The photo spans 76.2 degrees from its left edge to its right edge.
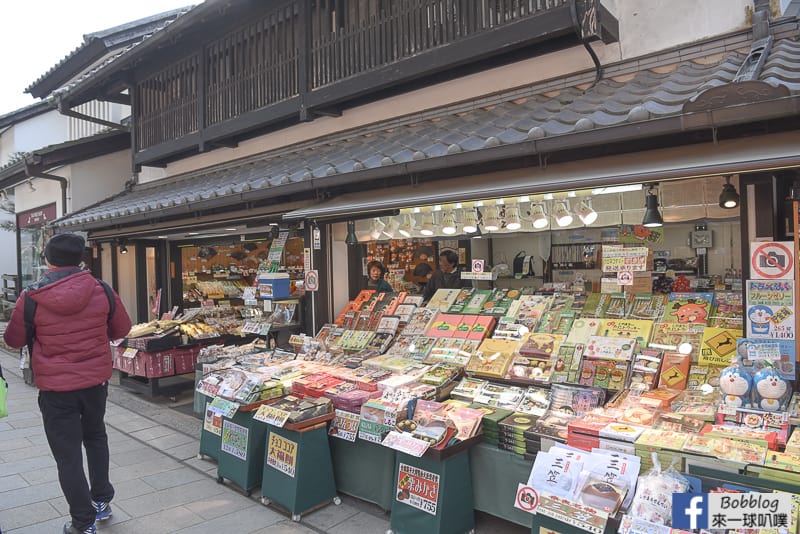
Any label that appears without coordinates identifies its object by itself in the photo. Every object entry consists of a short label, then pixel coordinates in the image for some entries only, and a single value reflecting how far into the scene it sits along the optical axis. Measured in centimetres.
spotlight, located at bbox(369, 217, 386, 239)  702
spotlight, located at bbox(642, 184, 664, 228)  461
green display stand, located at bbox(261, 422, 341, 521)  465
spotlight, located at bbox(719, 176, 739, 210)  431
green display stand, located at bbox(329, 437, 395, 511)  466
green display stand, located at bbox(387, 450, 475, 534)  402
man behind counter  803
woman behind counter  790
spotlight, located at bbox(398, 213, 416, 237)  672
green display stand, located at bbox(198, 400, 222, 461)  596
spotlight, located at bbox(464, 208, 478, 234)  618
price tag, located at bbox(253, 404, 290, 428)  465
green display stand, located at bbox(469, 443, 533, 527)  411
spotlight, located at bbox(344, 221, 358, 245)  724
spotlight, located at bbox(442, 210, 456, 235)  637
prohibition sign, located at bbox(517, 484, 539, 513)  320
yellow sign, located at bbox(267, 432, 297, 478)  470
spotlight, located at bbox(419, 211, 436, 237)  657
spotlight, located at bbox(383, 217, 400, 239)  689
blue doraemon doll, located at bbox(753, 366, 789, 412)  377
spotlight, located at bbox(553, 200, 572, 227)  548
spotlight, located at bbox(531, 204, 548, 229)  569
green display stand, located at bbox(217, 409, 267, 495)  516
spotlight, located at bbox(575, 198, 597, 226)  535
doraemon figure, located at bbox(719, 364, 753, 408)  389
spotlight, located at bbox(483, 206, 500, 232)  606
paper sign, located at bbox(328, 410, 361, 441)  474
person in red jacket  413
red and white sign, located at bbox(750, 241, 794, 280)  410
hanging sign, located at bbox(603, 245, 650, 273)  507
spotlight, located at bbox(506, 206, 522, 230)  589
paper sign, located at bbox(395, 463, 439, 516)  404
